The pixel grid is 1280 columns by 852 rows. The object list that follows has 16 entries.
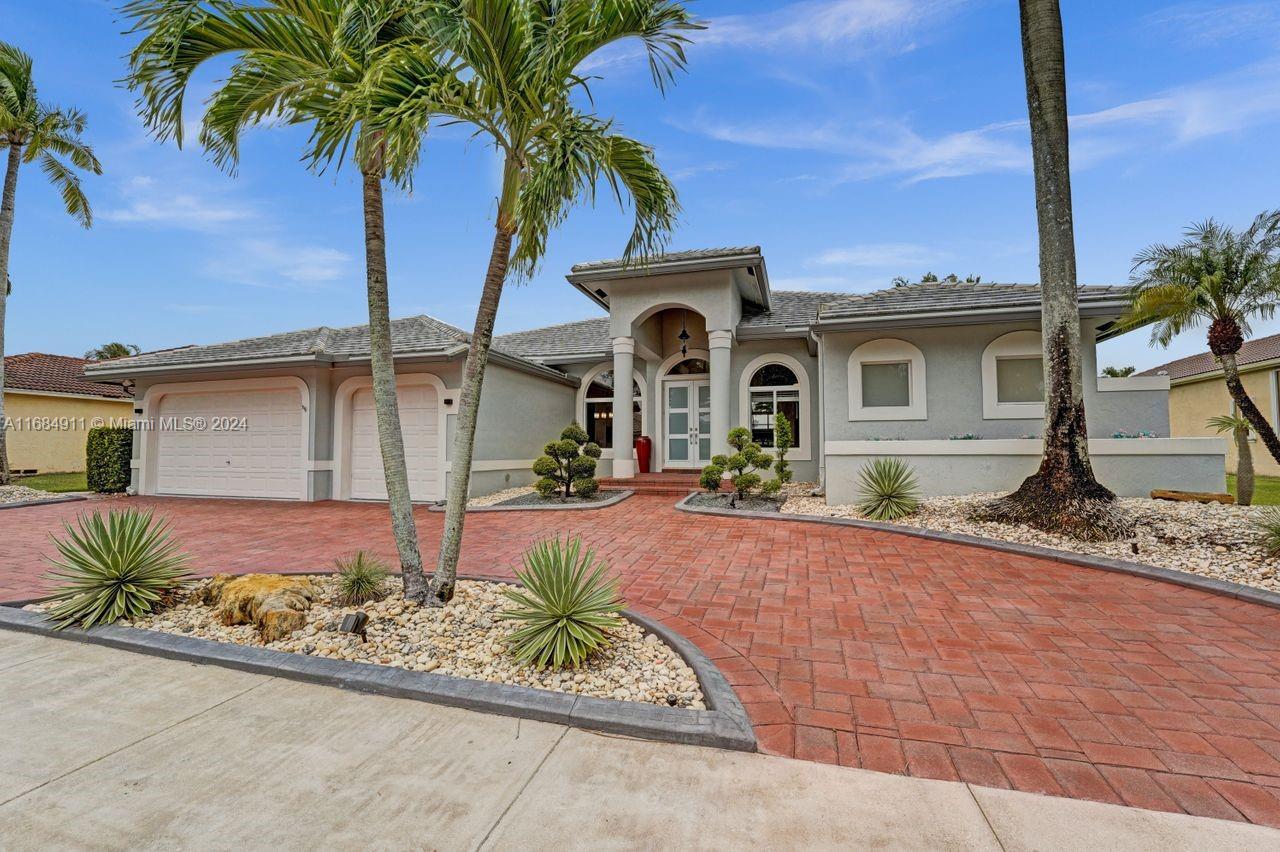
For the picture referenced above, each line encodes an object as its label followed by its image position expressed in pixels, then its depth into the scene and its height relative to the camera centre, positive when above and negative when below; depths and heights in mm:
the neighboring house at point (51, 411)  20334 +1440
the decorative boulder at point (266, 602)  3984 -1234
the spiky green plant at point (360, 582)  4539 -1164
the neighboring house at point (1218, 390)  16812 +1754
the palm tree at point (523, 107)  3637 +2465
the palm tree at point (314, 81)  3895 +2938
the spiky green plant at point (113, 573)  4246 -1034
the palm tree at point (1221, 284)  8977 +2647
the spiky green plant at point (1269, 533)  5797 -1028
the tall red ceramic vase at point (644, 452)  15055 -235
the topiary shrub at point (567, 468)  11781 -535
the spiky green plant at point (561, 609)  3463 -1113
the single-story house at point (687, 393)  10148 +1204
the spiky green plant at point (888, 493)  8633 -828
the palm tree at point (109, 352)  41094 +7279
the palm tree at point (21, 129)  12961 +8010
